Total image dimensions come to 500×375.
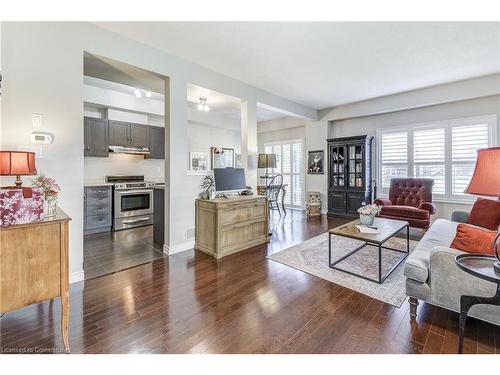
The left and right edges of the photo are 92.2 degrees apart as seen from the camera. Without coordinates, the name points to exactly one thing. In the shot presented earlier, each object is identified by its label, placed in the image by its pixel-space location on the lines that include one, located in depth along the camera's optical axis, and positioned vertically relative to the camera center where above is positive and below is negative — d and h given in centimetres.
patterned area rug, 241 -103
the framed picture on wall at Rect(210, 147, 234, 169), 726 +82
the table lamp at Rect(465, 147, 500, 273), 137 +4
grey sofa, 168 -75
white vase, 313 -47
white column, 446 +76
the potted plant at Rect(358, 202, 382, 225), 313 -41
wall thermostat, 240 +46
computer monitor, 369 +6
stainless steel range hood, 506 +72
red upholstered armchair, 421 -38
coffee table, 262 -60
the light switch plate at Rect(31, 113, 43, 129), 240 +63
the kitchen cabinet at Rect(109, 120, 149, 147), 512 +108
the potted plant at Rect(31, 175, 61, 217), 178 -9
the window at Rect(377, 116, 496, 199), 459 +67
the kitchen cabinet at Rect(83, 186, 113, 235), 455 -52
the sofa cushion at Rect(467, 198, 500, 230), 275 -37
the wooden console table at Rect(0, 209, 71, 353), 145 -52
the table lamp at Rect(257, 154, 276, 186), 574 +53
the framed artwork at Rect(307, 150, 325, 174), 661 +59
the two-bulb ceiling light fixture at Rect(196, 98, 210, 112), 473 +157
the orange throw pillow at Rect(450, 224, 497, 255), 172 -42
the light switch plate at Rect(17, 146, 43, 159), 234 +33
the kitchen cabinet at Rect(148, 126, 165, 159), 577 +99
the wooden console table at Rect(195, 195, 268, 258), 340 -63
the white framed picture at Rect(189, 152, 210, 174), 683 +64
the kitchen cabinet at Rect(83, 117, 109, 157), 477 +93
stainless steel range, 484 -42
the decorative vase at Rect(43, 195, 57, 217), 177 -17
